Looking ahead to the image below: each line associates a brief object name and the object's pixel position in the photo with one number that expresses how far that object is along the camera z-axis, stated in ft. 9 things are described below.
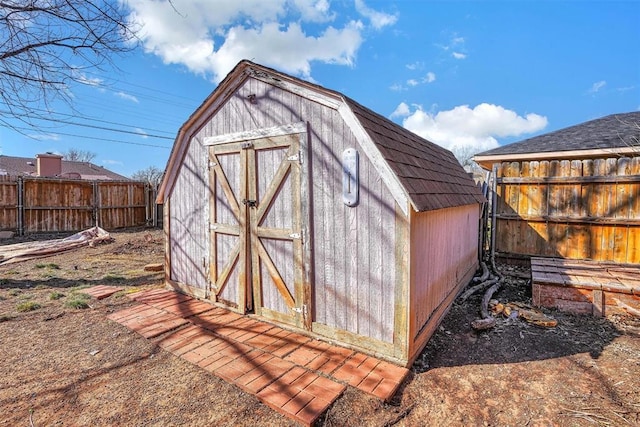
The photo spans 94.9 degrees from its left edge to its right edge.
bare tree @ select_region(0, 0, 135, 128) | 13.82
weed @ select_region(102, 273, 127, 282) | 19.63
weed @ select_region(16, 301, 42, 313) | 14.25
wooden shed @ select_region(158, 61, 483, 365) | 9.32
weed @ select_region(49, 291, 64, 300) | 15.87
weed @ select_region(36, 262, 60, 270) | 23.01
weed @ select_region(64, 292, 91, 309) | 14.61
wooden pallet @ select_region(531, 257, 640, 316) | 13.19
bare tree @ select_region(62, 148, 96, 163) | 140.87
